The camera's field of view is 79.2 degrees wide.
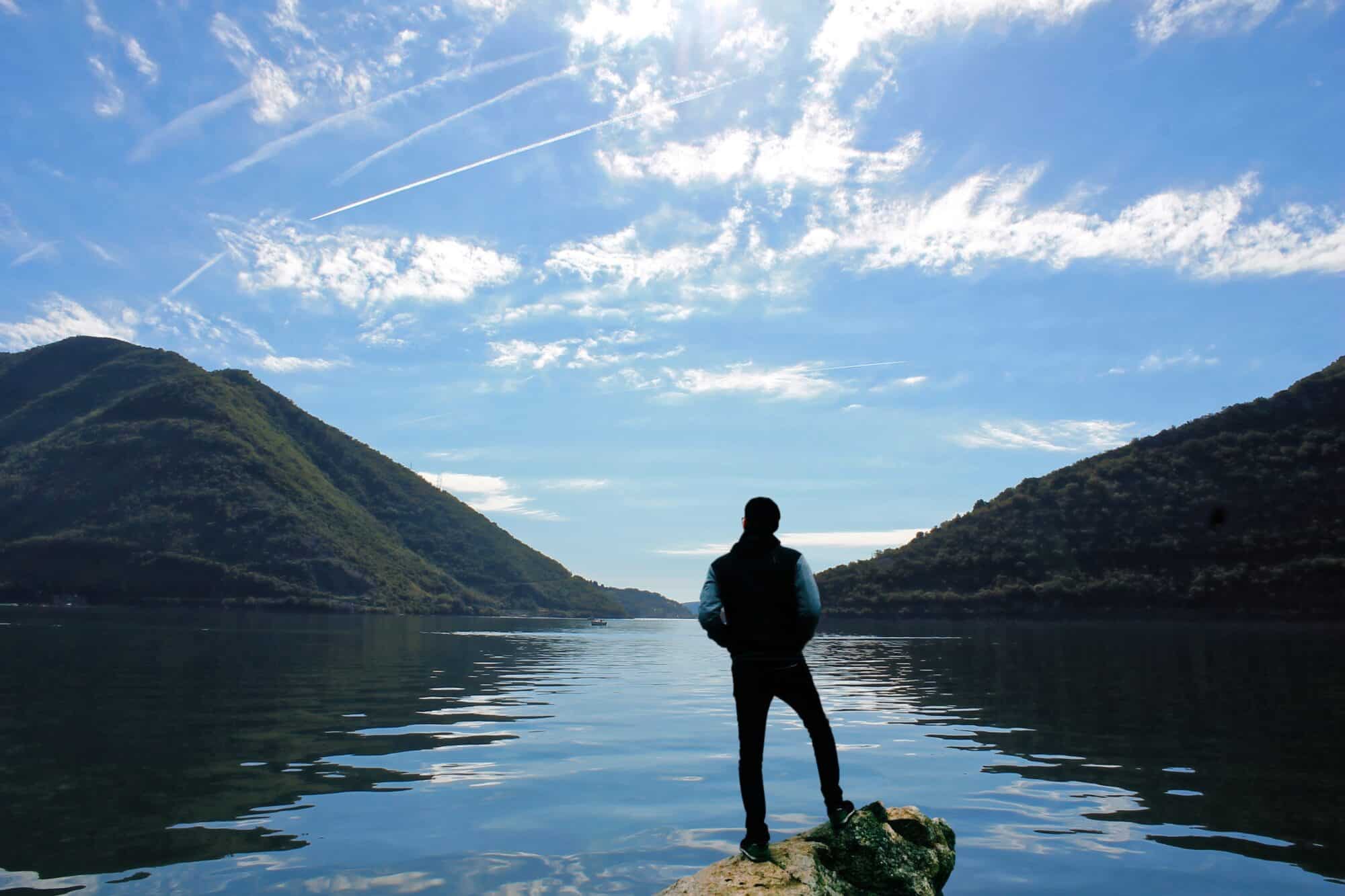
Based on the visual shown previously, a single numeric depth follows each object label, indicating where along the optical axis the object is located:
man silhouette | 6.87
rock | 6.43
